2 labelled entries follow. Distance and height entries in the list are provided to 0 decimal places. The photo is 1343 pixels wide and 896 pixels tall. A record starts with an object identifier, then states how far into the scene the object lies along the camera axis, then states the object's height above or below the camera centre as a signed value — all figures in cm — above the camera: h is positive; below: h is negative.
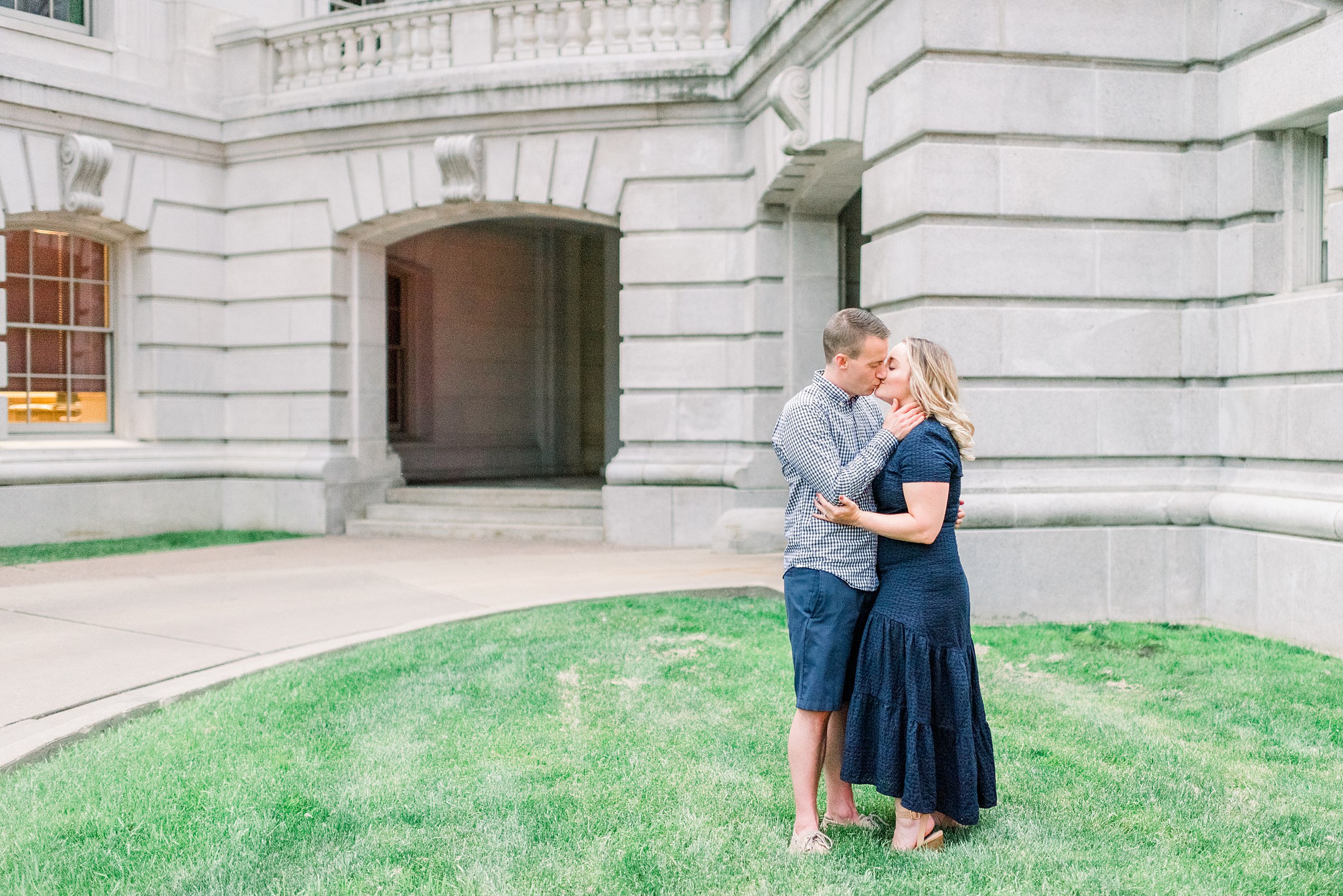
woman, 357 -70
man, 367 -39
